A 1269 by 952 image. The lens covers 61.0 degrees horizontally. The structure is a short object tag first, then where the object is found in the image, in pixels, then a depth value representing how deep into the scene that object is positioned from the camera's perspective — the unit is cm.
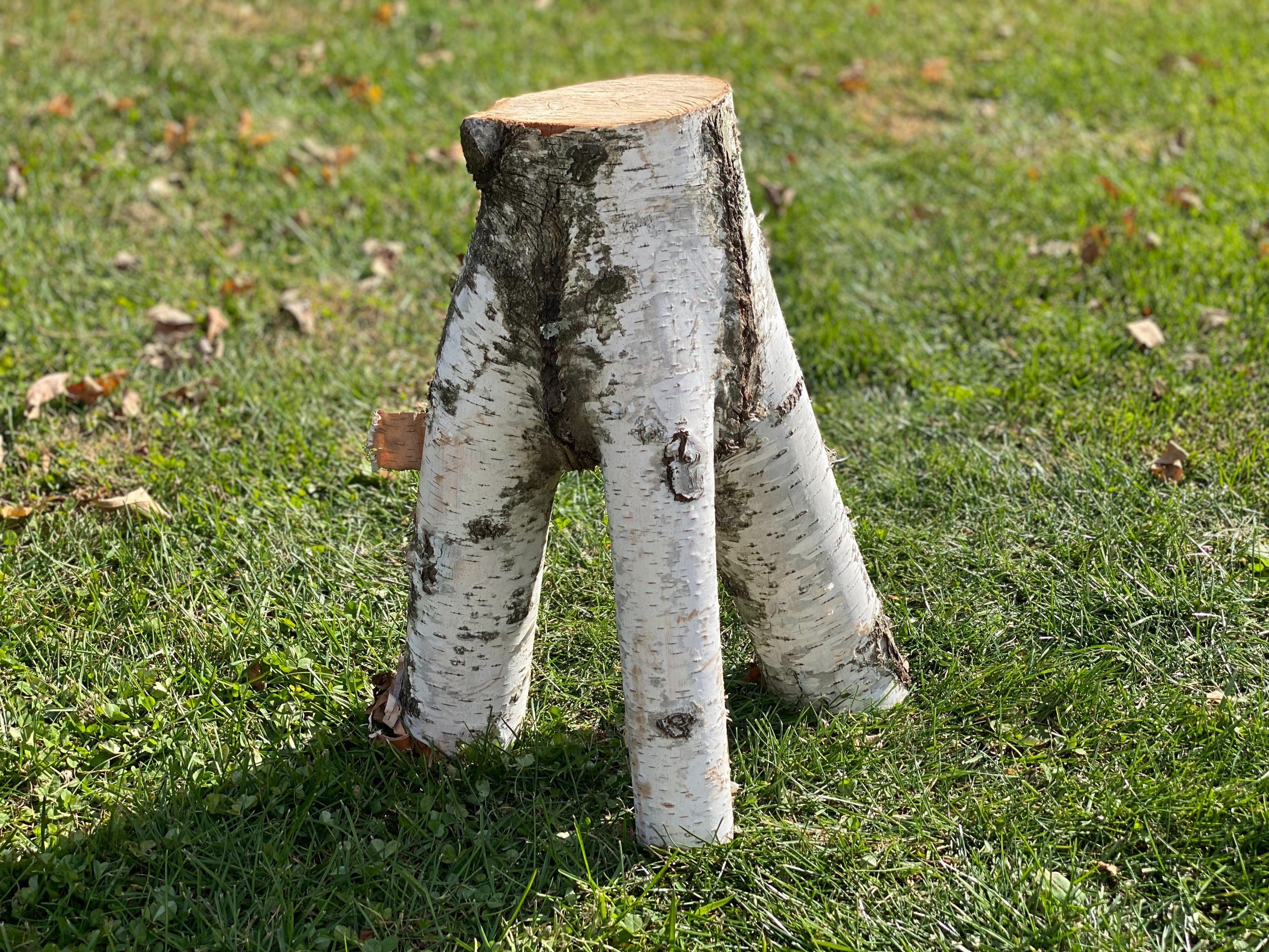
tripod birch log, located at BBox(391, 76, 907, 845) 190
